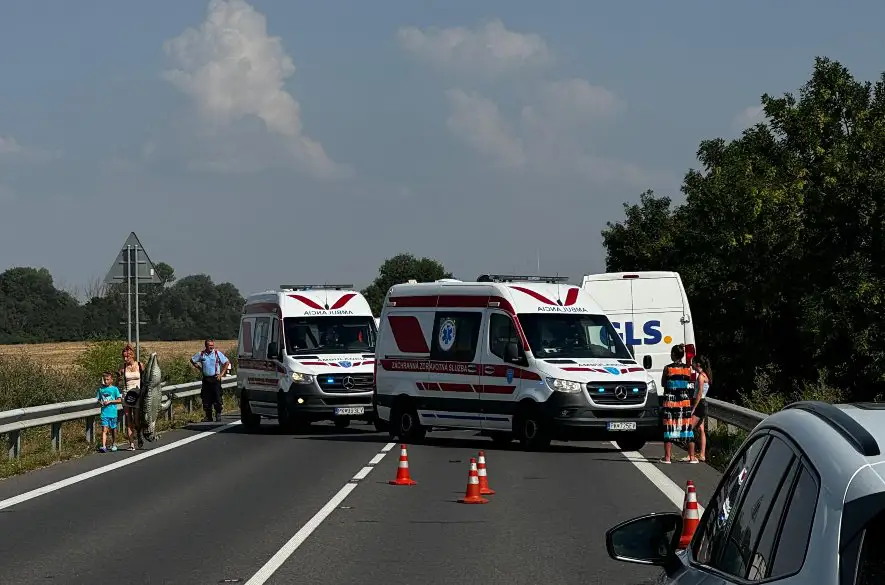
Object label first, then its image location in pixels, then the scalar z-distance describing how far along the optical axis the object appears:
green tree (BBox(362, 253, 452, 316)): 155.66
